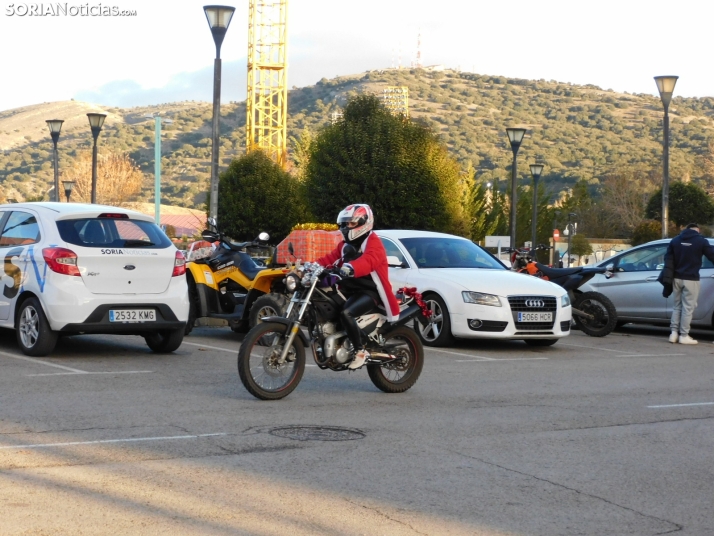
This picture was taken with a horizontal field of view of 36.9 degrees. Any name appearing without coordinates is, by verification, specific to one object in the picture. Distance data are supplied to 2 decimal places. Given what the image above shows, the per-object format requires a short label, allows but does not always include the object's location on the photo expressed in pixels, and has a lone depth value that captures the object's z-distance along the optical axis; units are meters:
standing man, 16.33
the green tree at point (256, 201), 49.97
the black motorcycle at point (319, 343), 9.38
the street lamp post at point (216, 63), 20.19
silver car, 17.95
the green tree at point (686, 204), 66.38
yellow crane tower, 93.38
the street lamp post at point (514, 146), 29.05
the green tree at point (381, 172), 41.53
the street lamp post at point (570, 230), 60.38
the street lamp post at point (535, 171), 45.72
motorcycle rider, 9.73
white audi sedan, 14.50
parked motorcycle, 17.50
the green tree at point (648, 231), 62.16
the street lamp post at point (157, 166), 42.21
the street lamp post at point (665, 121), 24.23
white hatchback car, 11.74
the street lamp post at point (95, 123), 30.48
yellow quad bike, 14.98
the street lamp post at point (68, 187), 51.59
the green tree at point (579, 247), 69.19
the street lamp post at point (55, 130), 32.22
